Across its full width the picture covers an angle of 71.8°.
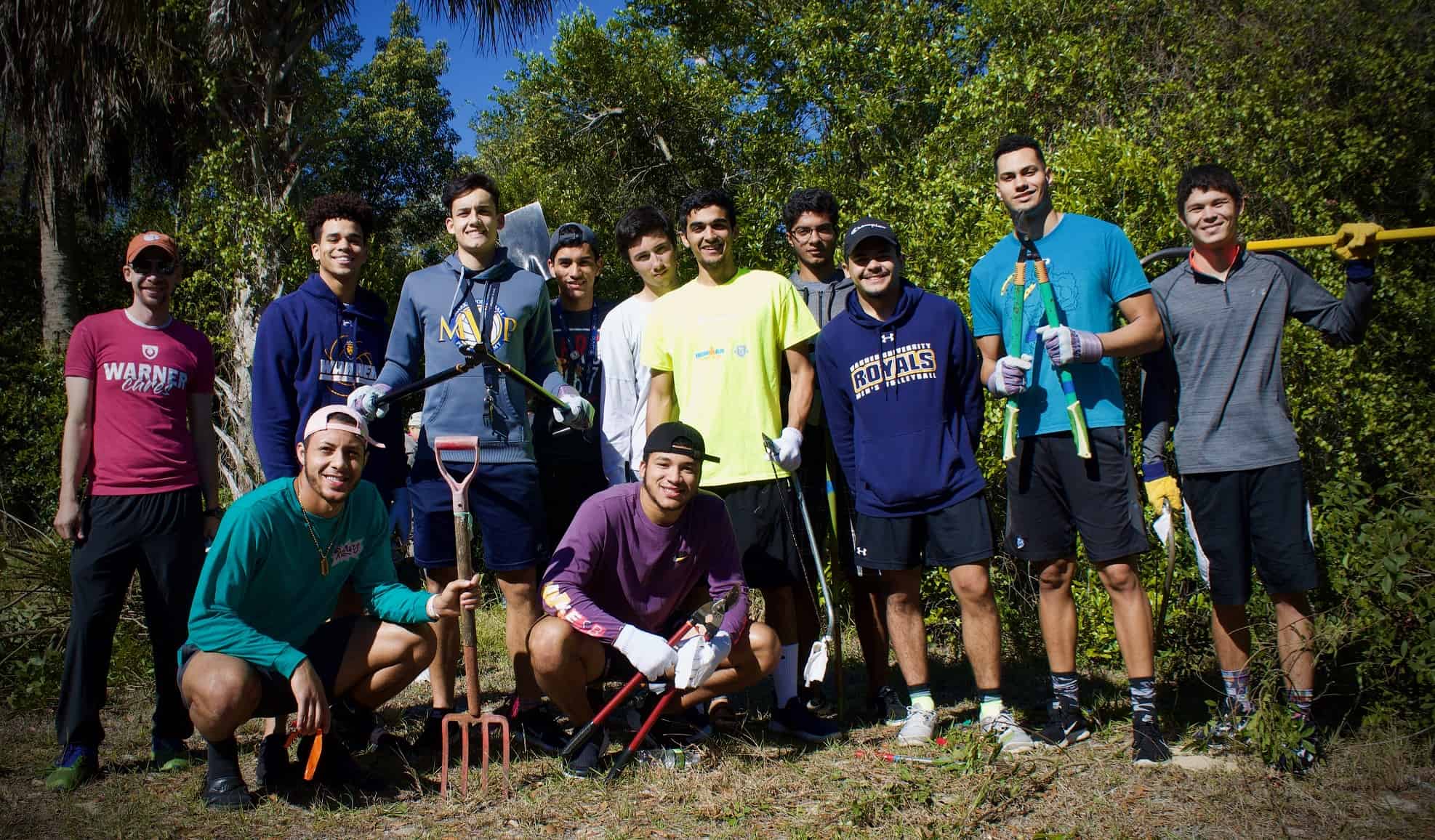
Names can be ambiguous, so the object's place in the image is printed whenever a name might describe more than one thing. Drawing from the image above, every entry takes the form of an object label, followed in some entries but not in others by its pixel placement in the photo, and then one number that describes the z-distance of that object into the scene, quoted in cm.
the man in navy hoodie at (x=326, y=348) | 405
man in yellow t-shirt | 412
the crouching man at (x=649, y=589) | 363
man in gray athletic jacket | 350
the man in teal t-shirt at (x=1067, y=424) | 363
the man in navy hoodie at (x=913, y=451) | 389
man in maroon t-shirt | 390
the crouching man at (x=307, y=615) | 340
